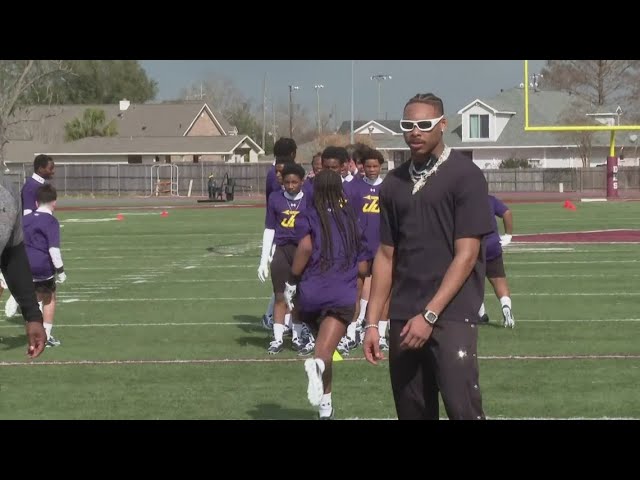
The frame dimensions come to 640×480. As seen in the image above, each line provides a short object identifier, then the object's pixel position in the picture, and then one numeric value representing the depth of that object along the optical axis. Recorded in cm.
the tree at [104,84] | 11400
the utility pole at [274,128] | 14008
